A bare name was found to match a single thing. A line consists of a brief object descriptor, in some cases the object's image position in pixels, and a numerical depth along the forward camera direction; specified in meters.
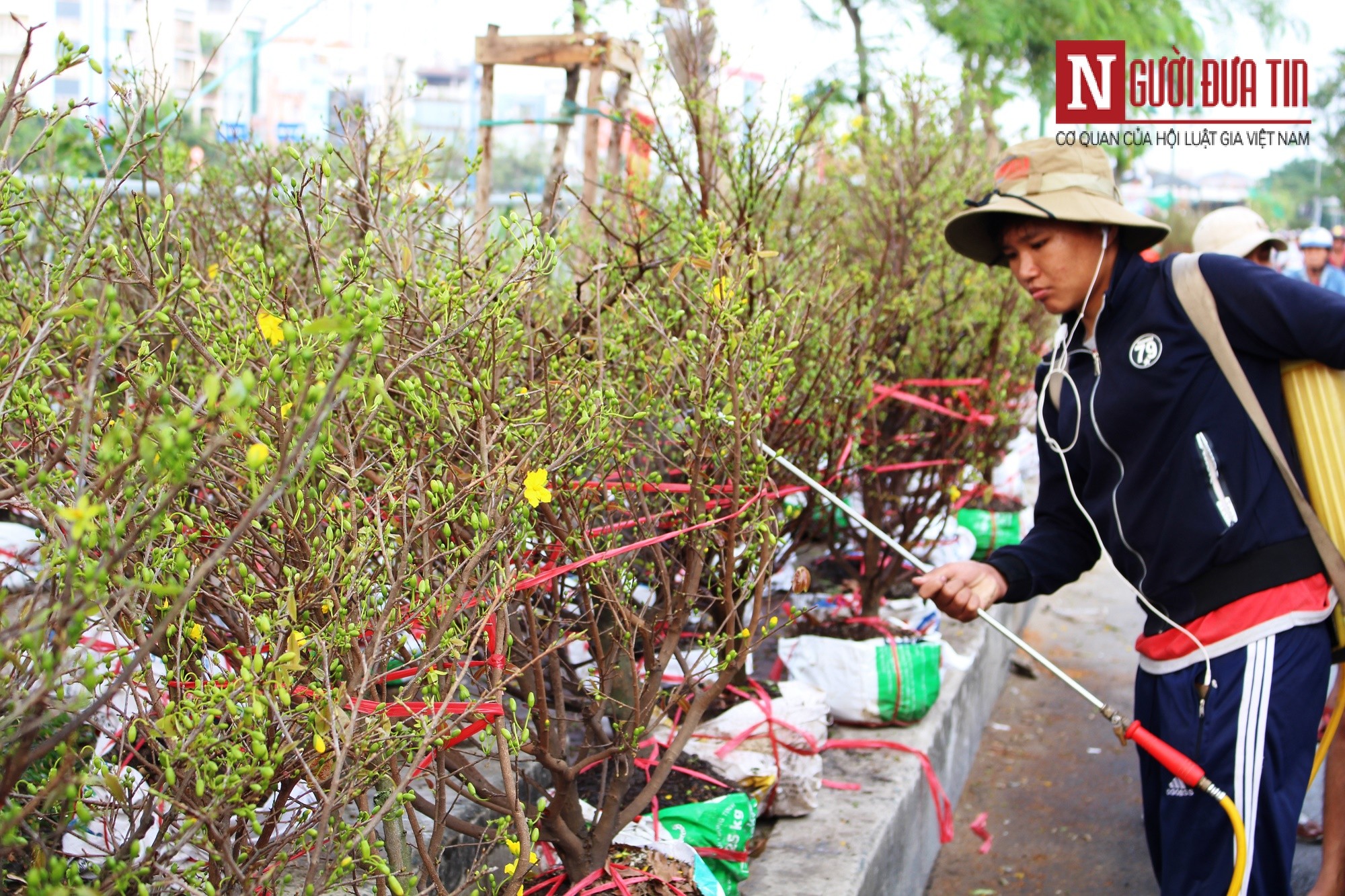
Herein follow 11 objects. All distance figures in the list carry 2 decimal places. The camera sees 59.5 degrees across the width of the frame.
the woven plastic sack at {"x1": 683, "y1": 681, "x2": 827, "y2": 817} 2.97
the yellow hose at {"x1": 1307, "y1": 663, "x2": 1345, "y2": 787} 2.78
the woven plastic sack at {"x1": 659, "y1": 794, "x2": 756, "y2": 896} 2.59
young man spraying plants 2.40
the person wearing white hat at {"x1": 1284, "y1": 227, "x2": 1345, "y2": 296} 11.08
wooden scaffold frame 4.95
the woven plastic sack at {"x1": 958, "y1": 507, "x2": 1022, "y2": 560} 5.40
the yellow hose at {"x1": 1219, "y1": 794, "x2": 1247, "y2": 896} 2.32
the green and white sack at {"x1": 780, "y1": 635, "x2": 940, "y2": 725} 3.61
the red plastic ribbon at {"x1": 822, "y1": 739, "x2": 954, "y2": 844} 3.53
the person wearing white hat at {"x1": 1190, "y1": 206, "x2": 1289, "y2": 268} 4.83
